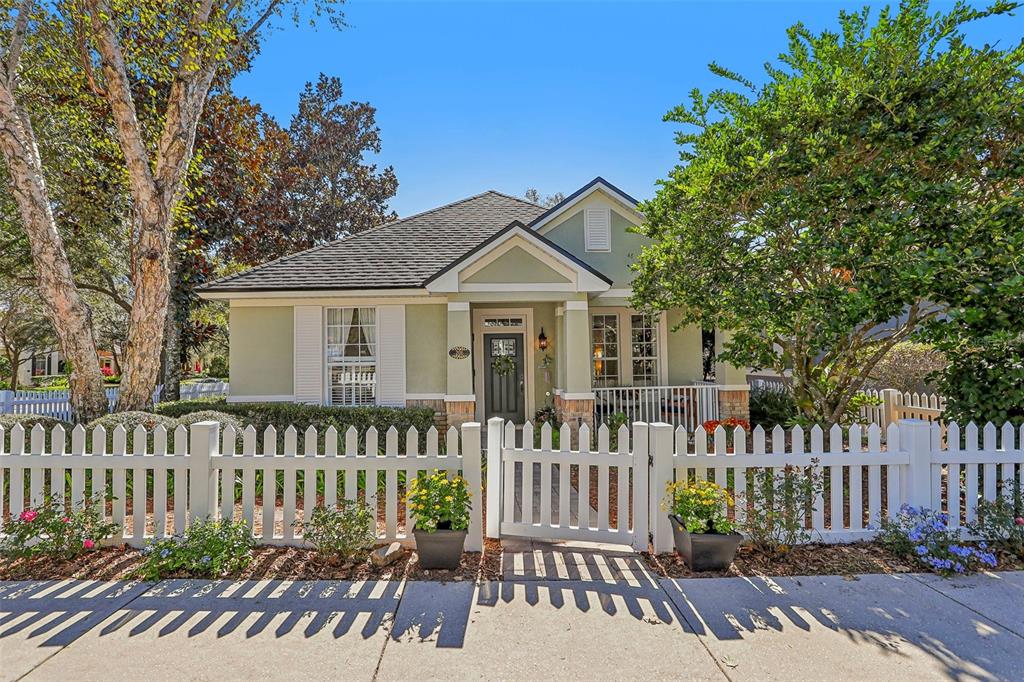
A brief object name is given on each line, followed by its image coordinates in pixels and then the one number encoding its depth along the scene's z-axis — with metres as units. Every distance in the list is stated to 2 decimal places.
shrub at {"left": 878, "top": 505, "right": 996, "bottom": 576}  3.73
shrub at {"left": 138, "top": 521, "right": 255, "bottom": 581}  3.71
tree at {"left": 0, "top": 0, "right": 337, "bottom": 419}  7.34
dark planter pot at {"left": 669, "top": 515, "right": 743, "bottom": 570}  3.74
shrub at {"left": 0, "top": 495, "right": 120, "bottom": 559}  3.88
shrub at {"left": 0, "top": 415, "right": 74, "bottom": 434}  7.51
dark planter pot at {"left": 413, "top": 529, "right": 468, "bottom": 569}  3.79
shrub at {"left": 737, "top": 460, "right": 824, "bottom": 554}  3.99
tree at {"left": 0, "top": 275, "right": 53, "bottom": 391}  18.72
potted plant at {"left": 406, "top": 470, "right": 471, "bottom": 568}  3.80
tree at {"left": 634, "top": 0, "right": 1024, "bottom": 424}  4.81
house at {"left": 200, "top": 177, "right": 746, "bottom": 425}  9.23
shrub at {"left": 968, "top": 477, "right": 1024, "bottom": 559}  4.02
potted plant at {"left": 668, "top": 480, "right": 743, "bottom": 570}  3.76
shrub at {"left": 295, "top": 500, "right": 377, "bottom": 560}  3.90
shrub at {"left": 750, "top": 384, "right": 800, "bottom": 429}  10.33
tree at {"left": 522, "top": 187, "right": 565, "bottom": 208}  35.12
